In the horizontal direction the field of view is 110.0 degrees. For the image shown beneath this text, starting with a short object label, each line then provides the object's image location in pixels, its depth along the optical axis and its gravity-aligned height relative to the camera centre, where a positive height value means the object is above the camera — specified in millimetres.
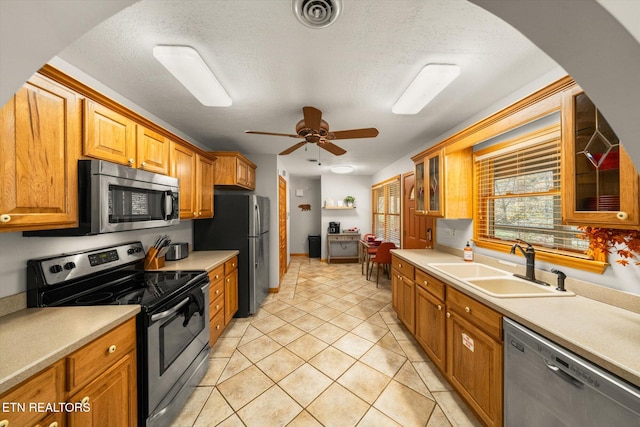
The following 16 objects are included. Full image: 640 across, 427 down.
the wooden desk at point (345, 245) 6023 -860
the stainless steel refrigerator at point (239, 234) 3033 -286
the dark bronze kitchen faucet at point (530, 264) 1702 -386
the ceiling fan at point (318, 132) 1935 +779
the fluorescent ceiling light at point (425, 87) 1582 +1002
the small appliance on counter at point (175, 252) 2455 -429
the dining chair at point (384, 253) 4219 -755
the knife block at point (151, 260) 2123 -447
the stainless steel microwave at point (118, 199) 1349 +98
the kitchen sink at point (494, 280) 1467 -533
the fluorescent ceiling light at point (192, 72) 1410 +994
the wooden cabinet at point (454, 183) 2467 +335
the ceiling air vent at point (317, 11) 1097 +1023
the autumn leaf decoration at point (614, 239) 1043 -128
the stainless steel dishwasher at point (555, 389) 829 -755
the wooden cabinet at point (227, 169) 3109 +625
